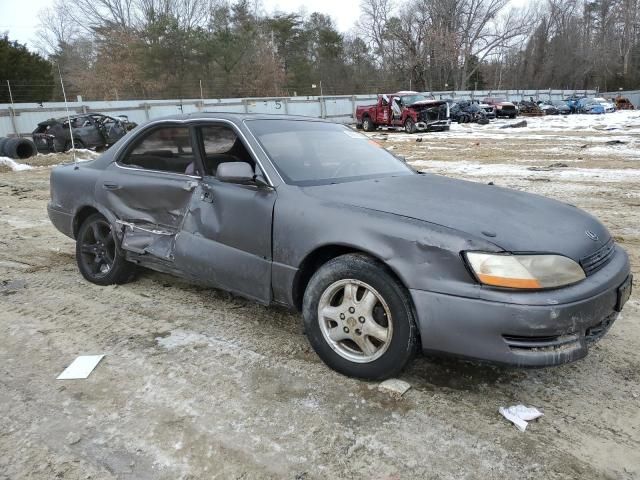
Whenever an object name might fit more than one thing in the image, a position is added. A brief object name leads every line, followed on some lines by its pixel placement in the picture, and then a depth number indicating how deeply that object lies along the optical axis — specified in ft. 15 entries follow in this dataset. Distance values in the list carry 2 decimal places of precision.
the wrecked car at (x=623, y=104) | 161.79
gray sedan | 8.25
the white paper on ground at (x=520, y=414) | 8.43
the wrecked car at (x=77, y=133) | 55.83
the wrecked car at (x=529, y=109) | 127.95
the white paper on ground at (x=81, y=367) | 10.13
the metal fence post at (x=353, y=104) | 114.60
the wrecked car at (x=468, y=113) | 96.99
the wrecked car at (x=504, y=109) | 111.75
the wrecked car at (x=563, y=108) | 128.16
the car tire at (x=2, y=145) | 51.06
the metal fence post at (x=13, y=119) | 63.82
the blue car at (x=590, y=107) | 127.13
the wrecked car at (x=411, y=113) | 79.77
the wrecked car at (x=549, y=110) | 128.98
